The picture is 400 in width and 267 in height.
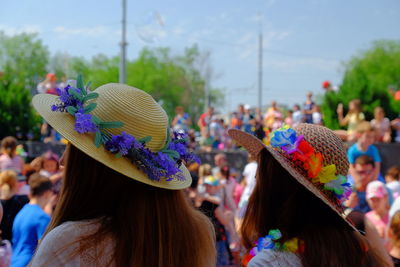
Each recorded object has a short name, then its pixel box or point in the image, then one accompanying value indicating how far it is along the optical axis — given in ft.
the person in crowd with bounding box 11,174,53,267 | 11.63
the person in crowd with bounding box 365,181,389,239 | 14.33
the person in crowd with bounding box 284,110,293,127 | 47.27
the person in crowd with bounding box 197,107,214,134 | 50.01
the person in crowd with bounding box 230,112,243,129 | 51.29
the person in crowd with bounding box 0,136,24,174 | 20.15
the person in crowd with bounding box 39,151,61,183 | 19.22
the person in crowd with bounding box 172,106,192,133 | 45.51
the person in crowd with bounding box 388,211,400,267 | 10.25
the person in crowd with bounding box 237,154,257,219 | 18.35
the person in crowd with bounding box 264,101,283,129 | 45.14
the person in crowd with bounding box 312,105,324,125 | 40.73
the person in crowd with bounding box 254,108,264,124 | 49.71
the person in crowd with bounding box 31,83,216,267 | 4.44
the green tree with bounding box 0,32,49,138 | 51.75
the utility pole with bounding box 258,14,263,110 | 94.40
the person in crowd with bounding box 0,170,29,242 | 13.07
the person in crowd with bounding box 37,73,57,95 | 39.52
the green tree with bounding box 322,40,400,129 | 54.90
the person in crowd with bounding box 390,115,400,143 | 35.01
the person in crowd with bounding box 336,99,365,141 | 30.72
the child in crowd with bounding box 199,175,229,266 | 18.54
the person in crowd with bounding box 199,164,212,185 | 22.28
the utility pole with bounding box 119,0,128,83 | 49.70
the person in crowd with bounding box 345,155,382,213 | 15.67
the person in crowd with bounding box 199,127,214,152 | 47.33
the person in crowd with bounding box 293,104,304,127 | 45.34
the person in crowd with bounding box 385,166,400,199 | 17.15
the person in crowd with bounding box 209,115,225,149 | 48.88
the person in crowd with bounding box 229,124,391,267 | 5.14
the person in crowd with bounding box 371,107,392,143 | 32.86
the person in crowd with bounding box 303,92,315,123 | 44.03
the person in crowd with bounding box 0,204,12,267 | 9.50
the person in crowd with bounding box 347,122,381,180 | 19.34
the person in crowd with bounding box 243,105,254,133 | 49.17
